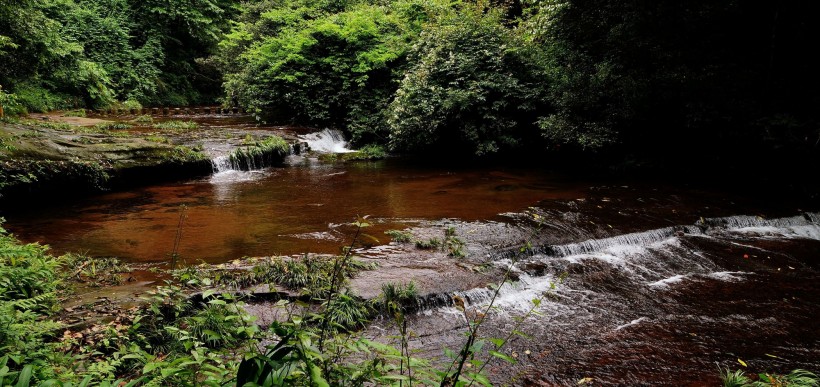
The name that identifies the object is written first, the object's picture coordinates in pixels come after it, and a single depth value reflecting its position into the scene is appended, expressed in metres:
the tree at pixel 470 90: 12.91
